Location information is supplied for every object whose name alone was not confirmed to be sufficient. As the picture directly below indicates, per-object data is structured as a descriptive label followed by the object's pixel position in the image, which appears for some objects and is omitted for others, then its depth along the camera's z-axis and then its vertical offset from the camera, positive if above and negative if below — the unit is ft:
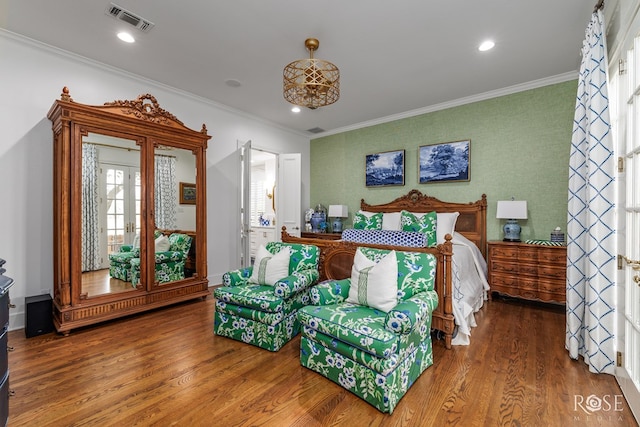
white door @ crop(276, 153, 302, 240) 16.44 +1.16
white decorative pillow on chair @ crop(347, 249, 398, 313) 6.84 -1.77
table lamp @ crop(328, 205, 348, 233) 17.51 -0.10
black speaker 8.73 -3.12
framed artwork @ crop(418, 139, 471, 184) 13.82 +2.51
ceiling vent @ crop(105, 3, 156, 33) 7.75 +5.52
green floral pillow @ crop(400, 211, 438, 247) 12.26 -0.52
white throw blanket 8.50 -2.56
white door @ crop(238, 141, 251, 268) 14.14 +0.22
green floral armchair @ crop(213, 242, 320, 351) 7.89 -2.56
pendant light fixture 7.86 +3.71
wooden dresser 10.73 -2.31
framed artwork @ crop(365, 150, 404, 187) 15.83 +2.50
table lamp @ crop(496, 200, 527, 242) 11.75 -0.09
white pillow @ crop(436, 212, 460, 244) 12.67 -0.54
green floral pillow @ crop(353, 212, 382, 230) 14.32 -0.47
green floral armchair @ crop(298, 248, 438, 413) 5.60 -2.59
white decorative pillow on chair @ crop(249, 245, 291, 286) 8.90 -1.73
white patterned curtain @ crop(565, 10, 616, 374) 6.60 -0.26
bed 8.23 -1.57
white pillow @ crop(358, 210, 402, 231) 14.13 -0.43
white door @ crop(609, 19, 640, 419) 5.50 -0.12
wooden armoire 8.98 +0.32
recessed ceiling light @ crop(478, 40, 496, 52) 9.16 +5.40
